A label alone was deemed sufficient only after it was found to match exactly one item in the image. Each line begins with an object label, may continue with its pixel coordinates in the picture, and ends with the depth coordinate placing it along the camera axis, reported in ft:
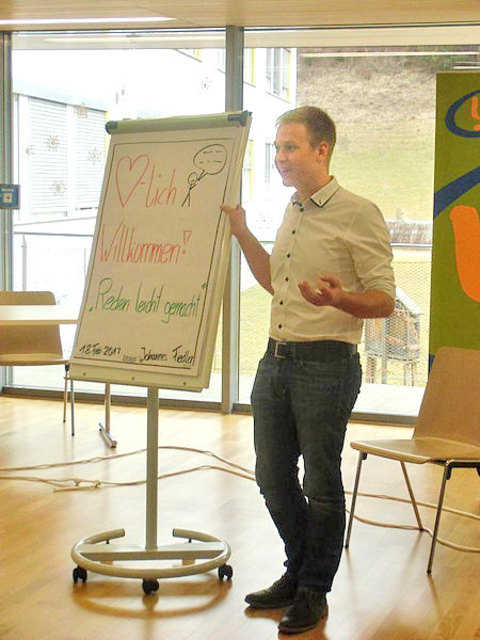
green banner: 19.38
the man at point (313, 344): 11.01
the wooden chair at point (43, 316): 18.58
